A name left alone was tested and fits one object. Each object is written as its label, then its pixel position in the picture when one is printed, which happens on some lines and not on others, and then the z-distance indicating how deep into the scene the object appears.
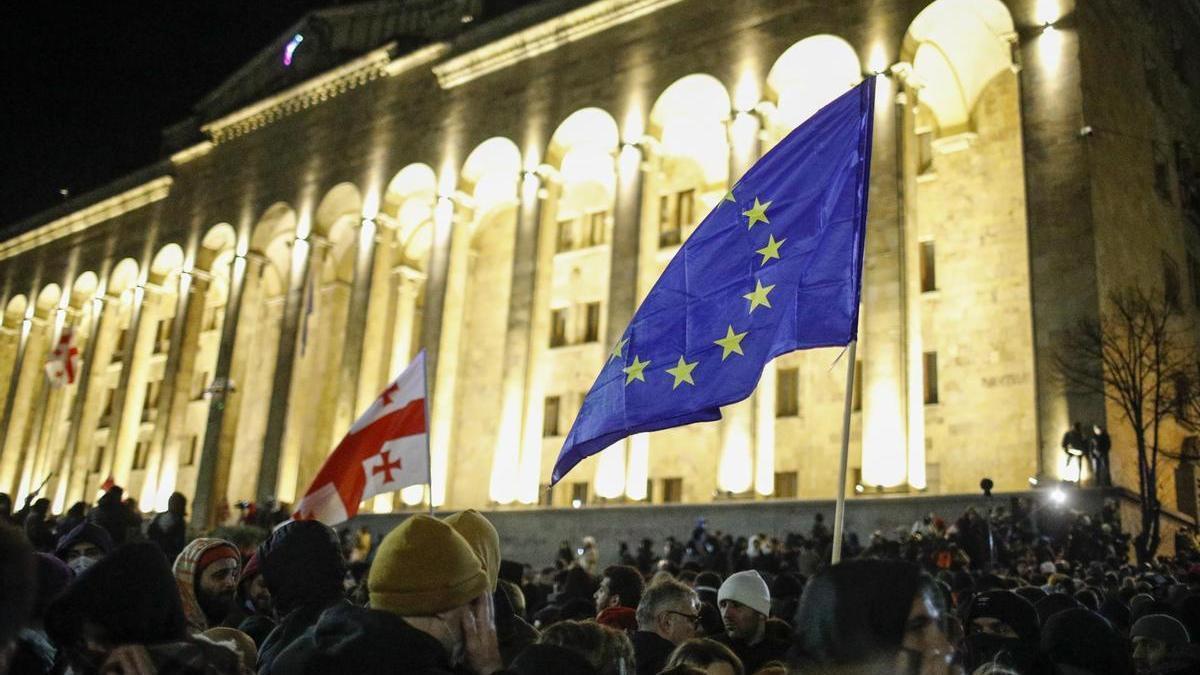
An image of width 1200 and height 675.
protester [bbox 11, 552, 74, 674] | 3.09
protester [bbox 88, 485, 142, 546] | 12.40
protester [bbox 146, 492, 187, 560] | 12.52
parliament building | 23.45
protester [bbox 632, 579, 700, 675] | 5.37
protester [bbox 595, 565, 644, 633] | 6.94
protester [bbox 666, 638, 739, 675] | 4.16
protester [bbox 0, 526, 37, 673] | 2.08
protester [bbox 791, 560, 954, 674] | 2.50
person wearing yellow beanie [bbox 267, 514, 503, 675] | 2.83
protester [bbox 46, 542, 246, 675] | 3.05
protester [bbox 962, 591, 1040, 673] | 5.01
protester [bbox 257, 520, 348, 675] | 4.28
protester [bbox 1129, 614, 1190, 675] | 5.82
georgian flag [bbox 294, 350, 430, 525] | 10.80
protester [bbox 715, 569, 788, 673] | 5.60
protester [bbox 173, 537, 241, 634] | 5.50
